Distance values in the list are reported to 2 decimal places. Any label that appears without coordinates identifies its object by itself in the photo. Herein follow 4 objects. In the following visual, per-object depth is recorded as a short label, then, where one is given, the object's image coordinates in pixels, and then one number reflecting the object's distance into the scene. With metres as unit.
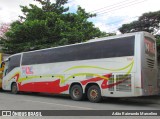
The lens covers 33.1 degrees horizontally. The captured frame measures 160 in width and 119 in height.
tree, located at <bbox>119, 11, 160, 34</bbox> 20.86
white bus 12.76
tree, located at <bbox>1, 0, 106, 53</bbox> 24.25
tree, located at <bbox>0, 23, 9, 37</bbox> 38.69
